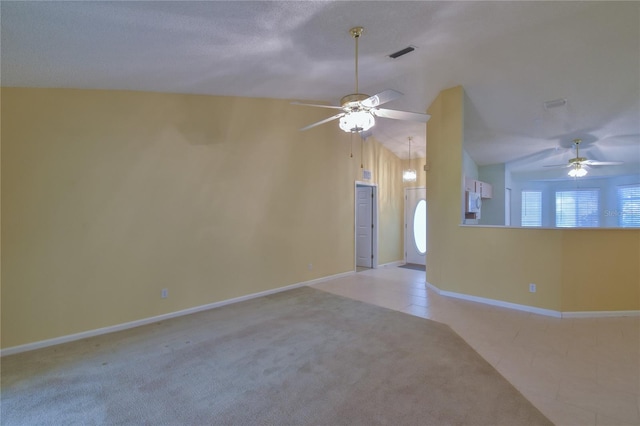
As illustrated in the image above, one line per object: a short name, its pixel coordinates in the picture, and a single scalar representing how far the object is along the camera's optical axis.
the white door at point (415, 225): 7.80
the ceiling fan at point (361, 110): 2.62
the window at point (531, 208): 8.59
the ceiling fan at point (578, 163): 5.58
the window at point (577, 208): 7.72
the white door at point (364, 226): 7.21
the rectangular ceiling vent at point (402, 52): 3.35
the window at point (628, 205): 6.94
